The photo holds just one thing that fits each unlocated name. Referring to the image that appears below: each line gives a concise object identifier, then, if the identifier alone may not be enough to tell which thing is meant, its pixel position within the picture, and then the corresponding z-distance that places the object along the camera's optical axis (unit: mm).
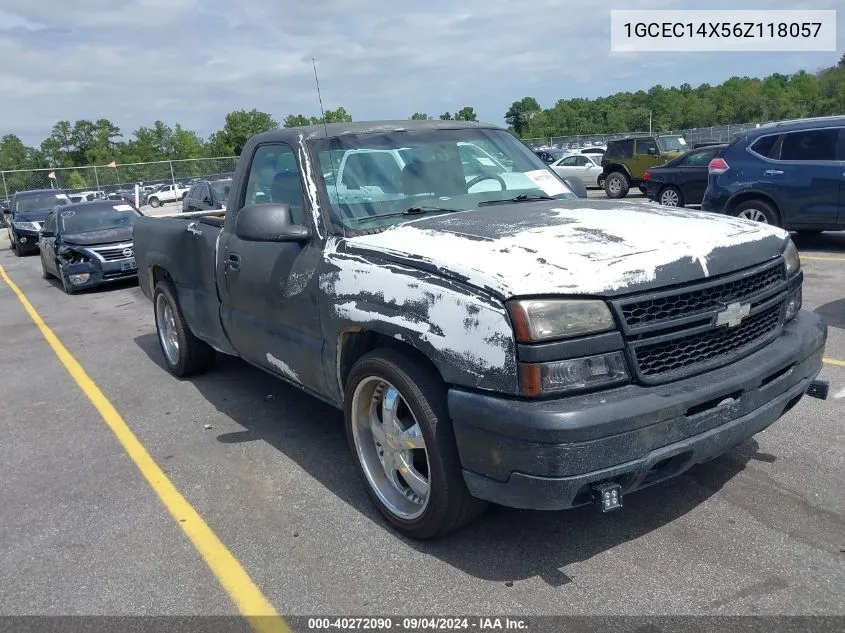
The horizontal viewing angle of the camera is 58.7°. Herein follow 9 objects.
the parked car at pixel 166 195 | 41406
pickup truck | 2758
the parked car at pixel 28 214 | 21656
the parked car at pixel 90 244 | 12617
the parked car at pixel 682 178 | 15742
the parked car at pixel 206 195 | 14383
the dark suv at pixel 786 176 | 9711
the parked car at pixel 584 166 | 26172
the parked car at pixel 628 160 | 22688
